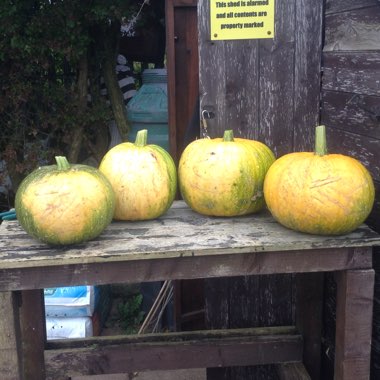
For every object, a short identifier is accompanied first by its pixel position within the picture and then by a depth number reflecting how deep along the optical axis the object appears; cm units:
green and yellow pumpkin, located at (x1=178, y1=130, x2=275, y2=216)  212
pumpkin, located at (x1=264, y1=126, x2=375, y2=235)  190
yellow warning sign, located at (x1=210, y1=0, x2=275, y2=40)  253
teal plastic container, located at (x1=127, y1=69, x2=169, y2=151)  453
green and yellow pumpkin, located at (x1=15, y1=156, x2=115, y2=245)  186
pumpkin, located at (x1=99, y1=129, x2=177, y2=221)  210
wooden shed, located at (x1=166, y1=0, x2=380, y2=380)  221
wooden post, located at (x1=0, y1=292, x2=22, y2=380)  193
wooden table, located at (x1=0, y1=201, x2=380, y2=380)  184
